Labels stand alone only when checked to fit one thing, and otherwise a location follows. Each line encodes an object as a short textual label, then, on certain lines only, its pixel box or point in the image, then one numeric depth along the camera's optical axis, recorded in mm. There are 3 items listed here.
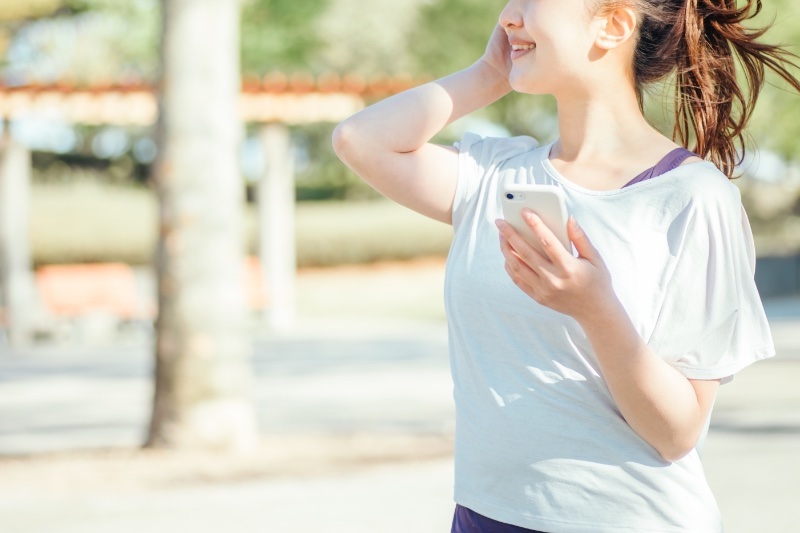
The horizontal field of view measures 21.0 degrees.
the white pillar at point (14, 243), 28478
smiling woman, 3012
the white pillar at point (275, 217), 30656
